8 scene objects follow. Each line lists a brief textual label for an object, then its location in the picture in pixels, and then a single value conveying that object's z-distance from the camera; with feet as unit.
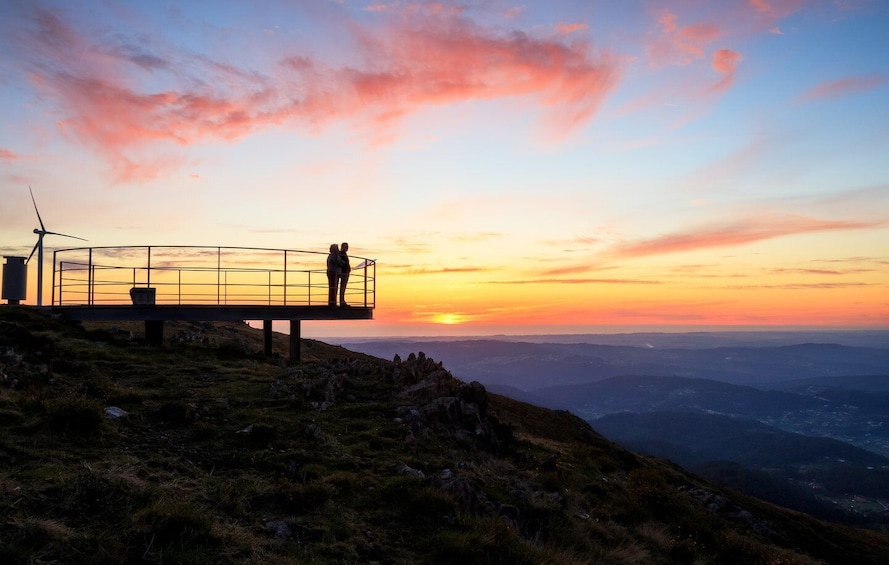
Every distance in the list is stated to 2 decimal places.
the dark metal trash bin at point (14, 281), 81.87
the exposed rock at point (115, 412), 40.30
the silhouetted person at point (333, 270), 84.64
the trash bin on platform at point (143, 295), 77.56
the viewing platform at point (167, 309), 75.20
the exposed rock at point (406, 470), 36.96
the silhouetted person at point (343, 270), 85.58
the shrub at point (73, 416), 35.14
